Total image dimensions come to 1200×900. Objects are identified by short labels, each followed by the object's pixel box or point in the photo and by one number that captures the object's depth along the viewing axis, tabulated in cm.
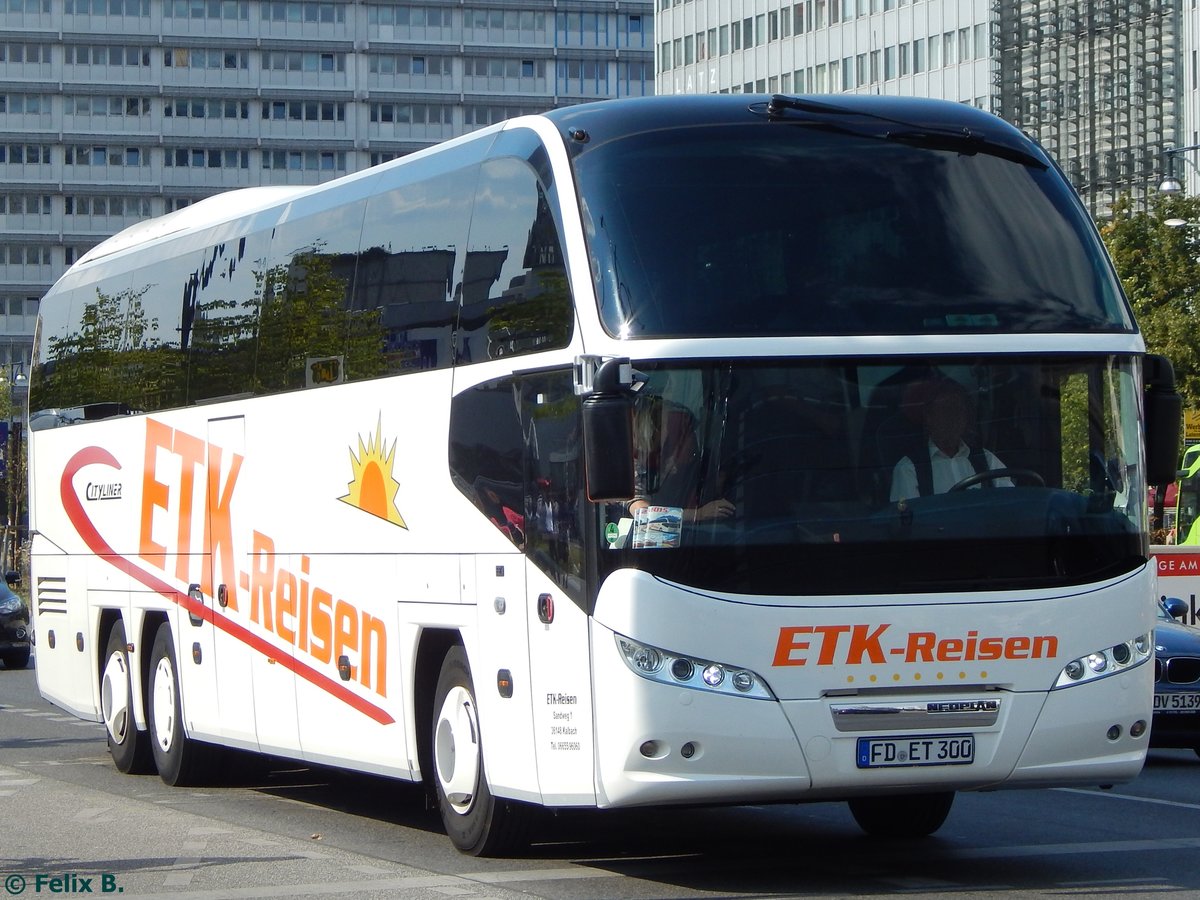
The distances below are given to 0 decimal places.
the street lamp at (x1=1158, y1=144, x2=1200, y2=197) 5055
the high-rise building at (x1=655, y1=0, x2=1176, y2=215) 9450
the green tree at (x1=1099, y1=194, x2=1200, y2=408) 5178
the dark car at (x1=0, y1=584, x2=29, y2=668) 3288
